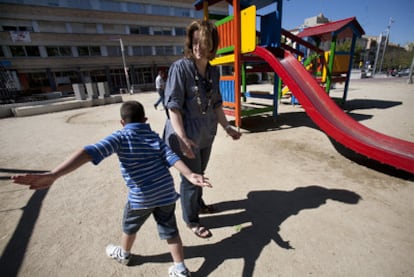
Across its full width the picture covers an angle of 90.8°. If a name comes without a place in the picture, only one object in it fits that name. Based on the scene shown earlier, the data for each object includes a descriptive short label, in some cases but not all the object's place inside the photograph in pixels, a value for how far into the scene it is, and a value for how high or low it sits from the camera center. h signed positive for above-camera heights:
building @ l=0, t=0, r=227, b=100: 23.94 +5.64
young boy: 1.39 -0.63
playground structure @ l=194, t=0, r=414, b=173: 3.14 -0.04
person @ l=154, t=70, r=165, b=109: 8.97 -0.13
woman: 1.68 -0.22
